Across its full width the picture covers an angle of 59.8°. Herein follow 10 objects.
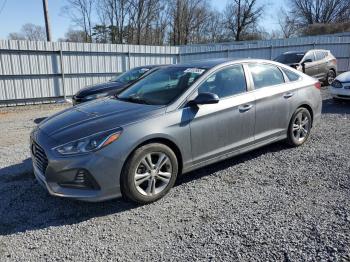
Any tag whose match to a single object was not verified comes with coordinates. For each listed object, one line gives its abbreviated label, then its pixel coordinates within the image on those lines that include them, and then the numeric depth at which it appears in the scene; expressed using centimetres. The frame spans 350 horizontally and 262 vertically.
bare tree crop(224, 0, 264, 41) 4903
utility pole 1454
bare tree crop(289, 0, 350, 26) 5378
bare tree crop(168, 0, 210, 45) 4659
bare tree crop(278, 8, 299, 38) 5685
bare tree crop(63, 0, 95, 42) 4384
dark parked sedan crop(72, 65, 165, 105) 866
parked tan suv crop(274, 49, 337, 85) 1220
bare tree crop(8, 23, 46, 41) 4375
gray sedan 321
